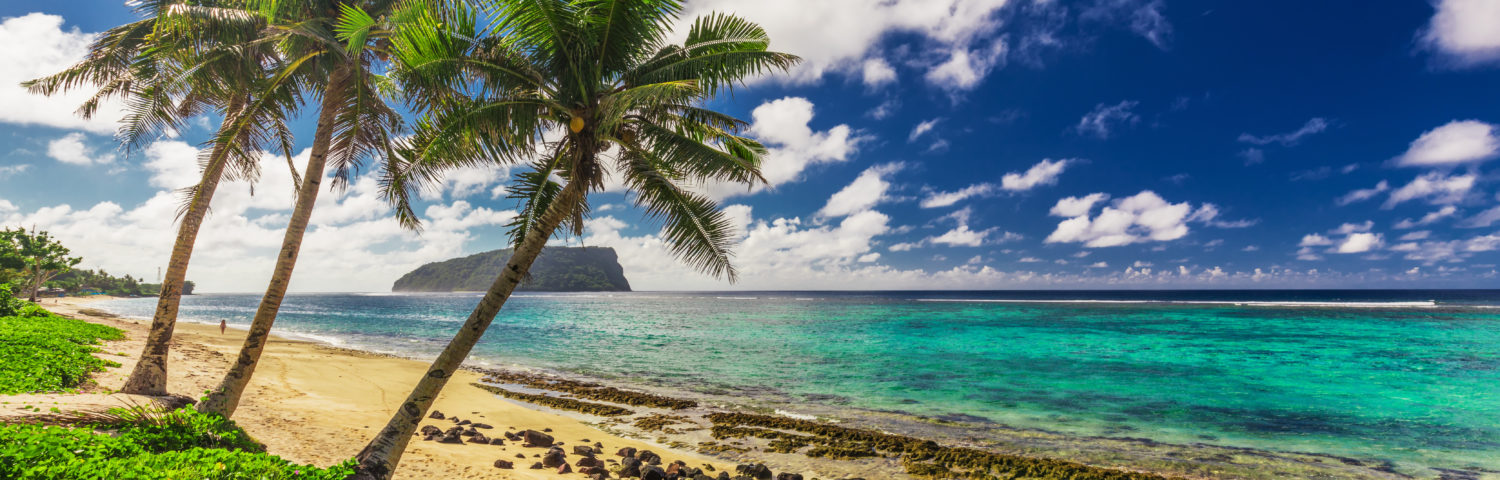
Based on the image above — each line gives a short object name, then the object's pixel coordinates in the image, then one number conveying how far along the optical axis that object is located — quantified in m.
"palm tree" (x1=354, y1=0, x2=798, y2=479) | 6.05
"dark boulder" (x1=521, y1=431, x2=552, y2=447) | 10.68
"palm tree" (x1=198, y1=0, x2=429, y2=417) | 7.74
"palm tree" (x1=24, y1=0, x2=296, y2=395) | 7.91
